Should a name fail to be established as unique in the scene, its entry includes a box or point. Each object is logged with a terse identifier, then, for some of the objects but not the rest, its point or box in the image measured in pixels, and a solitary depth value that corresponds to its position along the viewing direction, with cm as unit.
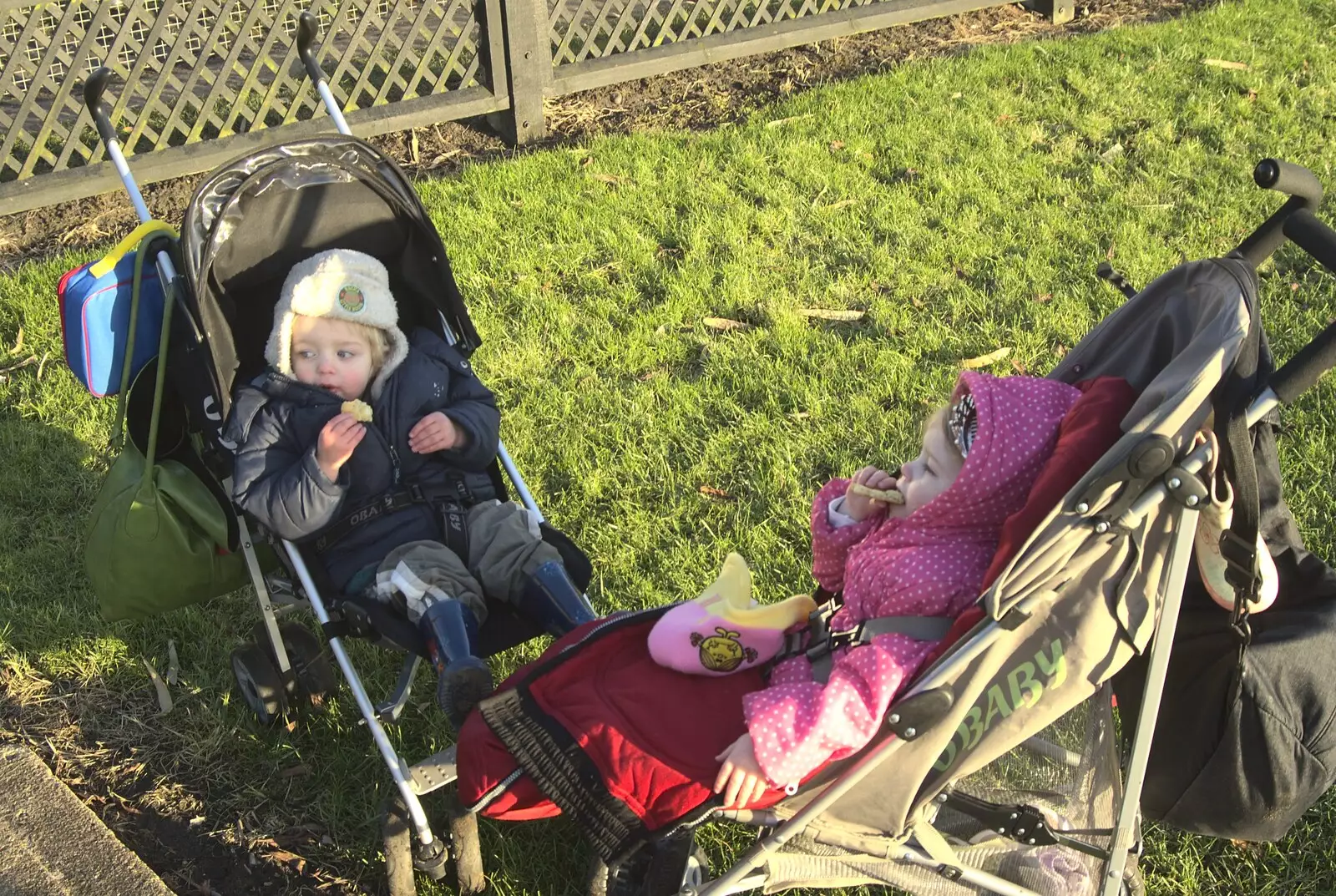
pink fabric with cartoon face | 266
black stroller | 332
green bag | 352
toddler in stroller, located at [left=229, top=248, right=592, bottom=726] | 333
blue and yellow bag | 338
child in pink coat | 237
